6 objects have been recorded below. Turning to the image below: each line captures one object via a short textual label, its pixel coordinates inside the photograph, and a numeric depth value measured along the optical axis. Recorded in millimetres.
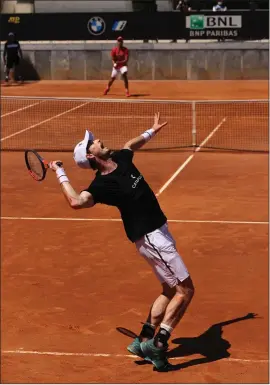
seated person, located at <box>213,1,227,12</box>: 36959
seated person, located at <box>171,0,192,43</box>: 36969
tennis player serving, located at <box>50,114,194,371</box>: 7777
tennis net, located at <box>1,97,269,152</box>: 21234
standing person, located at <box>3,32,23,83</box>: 34156
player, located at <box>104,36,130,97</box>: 29578
